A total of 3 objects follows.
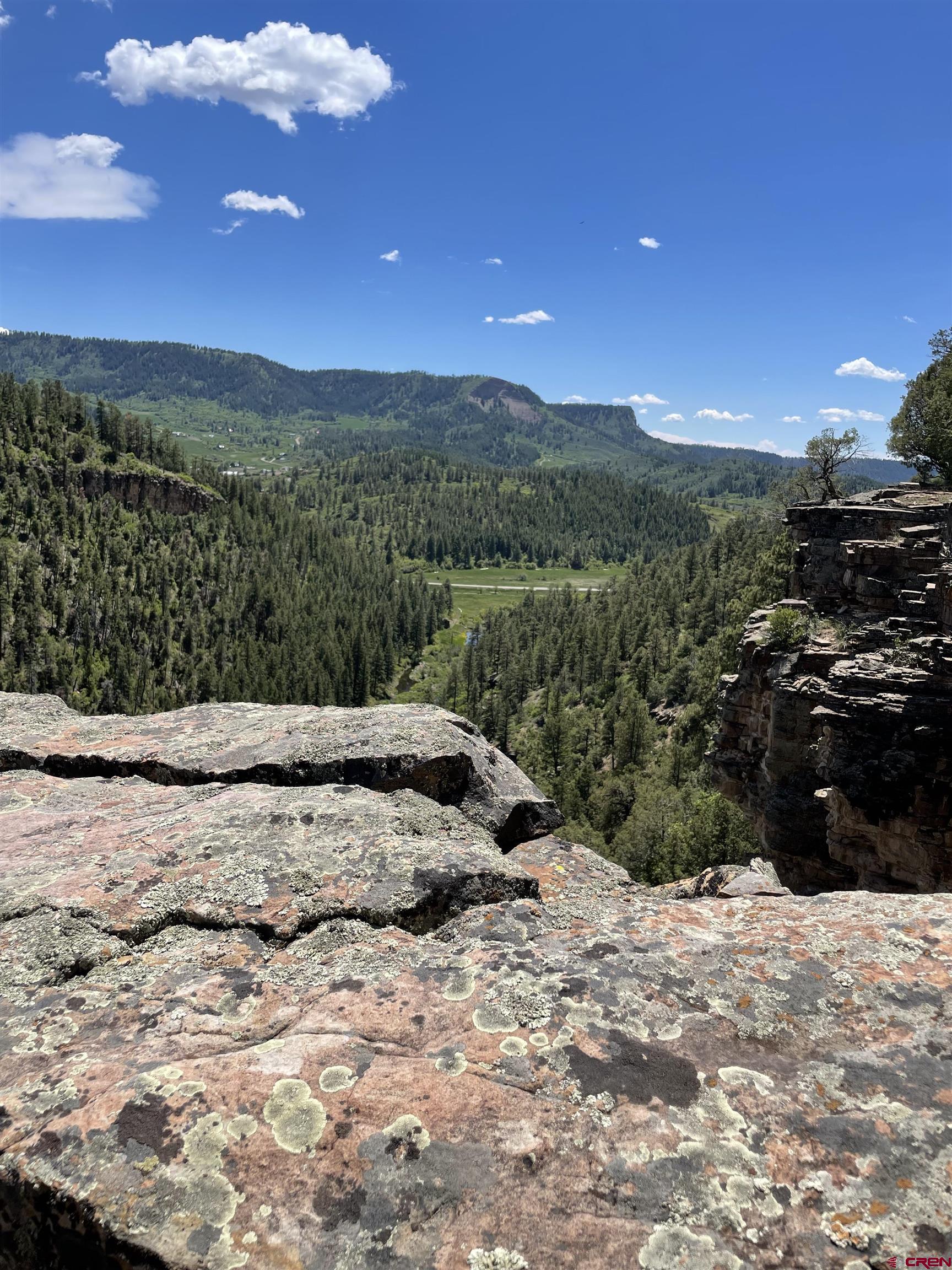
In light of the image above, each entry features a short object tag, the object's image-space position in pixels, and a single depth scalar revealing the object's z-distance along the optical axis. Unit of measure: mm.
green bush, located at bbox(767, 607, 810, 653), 28969
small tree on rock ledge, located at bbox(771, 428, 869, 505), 61438
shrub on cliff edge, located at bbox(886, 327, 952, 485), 51625
